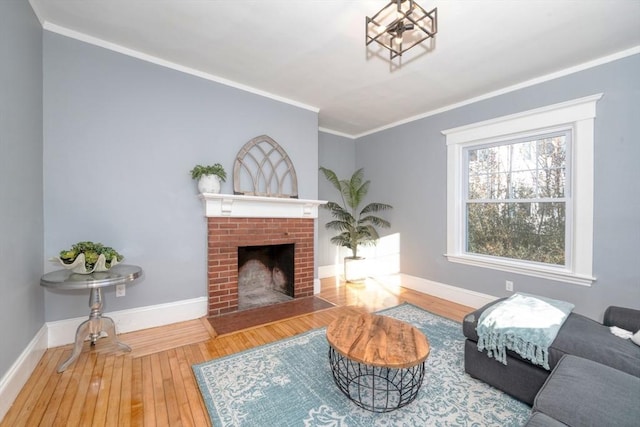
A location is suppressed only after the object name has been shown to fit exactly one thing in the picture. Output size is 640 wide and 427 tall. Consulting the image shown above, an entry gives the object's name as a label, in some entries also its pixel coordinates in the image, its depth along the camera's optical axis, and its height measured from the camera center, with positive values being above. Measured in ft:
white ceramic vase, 9.16 +0.93
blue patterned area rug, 5.01 -3.93
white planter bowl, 6.44 -1.36
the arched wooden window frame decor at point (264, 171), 10.47 +1.66
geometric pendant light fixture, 4.75 +4.79
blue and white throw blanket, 5.32 -2.50
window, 8.54 +0.73
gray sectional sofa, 3.53 -2.64
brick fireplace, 9.69 -0.94
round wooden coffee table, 4.88 -2.66
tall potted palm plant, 14.35 -0.67
